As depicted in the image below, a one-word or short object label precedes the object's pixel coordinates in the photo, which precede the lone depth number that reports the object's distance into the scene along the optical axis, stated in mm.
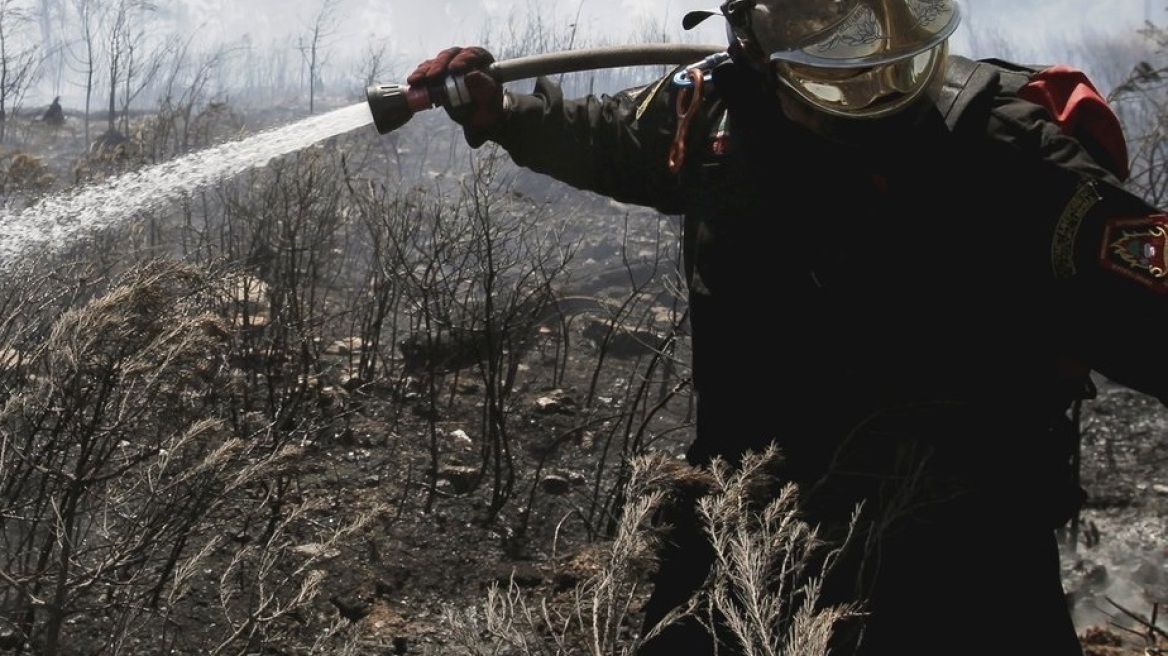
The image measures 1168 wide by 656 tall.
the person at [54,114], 32966
